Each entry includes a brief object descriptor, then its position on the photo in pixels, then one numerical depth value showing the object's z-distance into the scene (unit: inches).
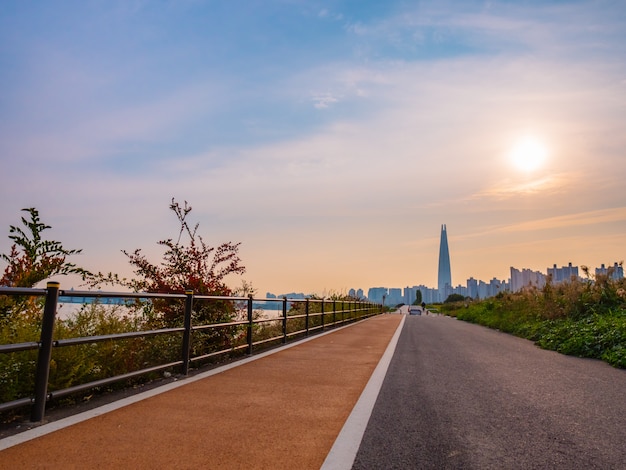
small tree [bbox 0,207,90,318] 254.1
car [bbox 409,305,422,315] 2201.0
